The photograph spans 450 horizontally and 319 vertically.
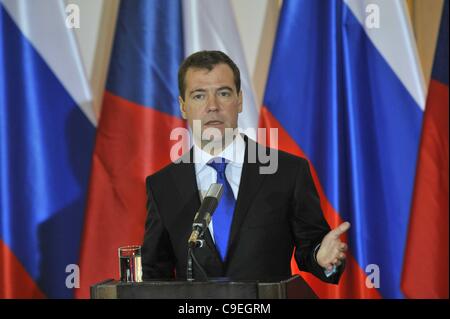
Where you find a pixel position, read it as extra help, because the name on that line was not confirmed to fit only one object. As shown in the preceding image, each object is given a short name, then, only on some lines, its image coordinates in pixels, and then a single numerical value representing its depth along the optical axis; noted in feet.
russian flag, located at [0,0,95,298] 22.76
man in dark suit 14.48
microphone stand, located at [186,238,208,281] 10.62
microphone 10.74
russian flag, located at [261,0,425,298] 21.99
